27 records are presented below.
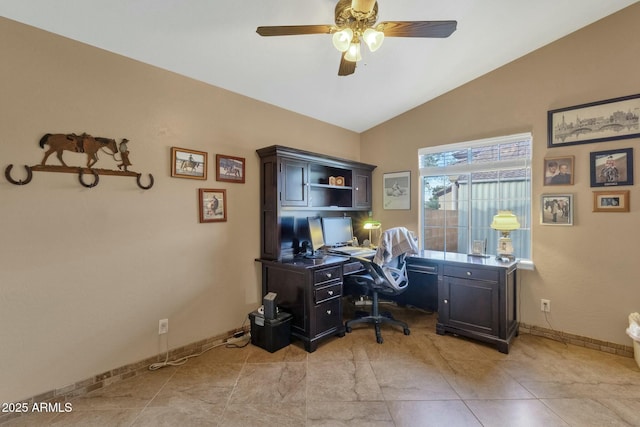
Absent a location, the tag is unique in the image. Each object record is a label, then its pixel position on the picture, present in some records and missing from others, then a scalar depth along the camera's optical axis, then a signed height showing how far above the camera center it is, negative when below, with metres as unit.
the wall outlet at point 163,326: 2.46 -1.00
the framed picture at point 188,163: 2.53 +0.47
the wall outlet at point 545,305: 2.96 -0.98
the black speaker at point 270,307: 2.71 -0.92
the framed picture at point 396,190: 3.96 +0.33
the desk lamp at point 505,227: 2.93 -0.15
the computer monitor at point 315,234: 3.26 -0.24
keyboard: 3.39 -0.48
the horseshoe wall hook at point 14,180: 1.82 +0.25
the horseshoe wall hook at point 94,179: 2.07 +0.26
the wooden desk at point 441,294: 2.70 -0.82
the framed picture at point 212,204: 2.71 +0.09
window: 3.18 +0.27
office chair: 2.92 -0.75
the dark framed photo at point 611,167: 2.56 +0.43
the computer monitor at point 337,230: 3.58 -0.23
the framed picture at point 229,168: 2.84 +0.47
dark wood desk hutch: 2.74 -0.40
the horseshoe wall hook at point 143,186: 2.34 +0.26
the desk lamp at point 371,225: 4.04 -0.17
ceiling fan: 1.69 +1.15
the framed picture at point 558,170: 2.83 +0.44
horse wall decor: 1.94 +0.46
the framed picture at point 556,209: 2.83 +0.04
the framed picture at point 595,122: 2.56 +0.88
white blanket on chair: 2.88 -0.34
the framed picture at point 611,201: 2.57 +0.11
